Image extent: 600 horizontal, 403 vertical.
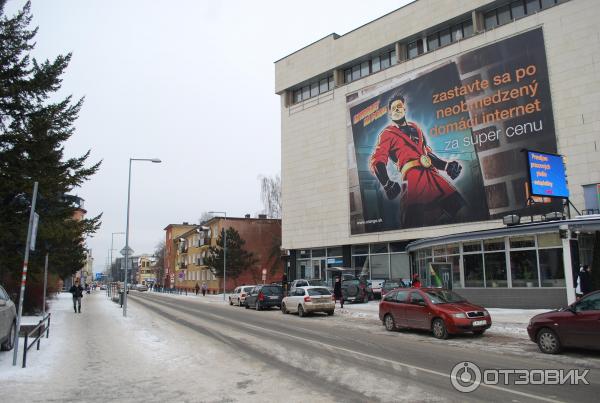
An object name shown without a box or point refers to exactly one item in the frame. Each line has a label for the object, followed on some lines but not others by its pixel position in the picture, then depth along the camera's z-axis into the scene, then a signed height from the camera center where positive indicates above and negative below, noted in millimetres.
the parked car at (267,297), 29438 -1338
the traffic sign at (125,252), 25688 +1444
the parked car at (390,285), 30675 -807
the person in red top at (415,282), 21286 -451
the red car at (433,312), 14055 -1277
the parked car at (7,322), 10295 -920
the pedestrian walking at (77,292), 25203 -671
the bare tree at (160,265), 118188 +3397
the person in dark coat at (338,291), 26988 -988
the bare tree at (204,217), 109344 +13776
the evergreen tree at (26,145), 17781 +5184
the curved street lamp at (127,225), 25734 +2934
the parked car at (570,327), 10133 -1302
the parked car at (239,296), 33891 -1450
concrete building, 23719 +9438
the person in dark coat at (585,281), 17453 -464
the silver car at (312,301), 23422 -1319
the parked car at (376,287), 33906 -1017
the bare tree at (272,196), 69562 +11578
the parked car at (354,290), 30609 -1081
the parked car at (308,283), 33922 -616
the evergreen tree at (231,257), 57656 +2300
